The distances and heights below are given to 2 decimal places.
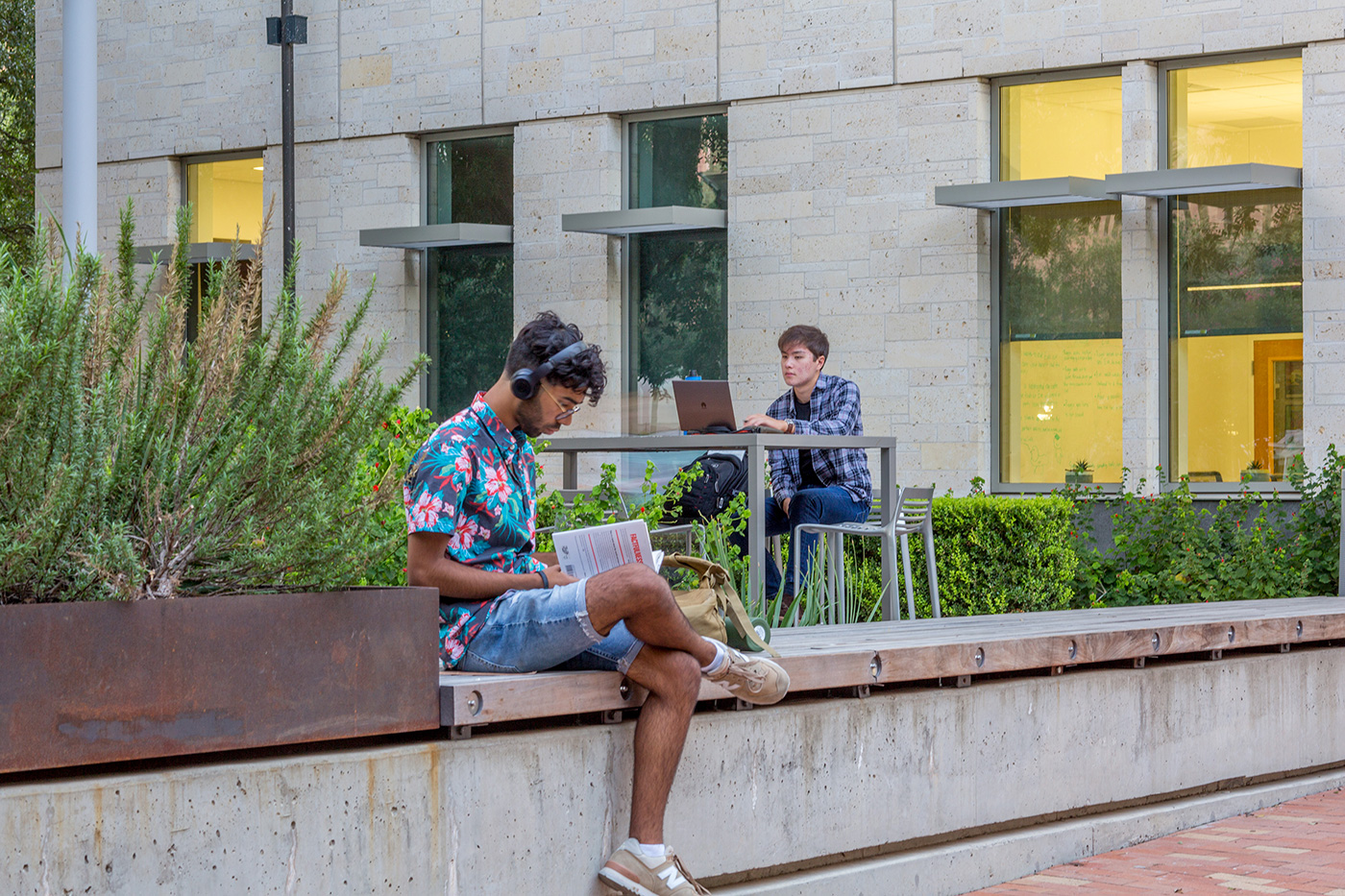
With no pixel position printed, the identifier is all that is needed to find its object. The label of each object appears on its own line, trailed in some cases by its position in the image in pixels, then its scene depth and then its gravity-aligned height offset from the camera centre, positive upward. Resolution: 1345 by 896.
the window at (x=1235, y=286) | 13.09 +1.05
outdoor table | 7.89 -0.08
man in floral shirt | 4.44 -0.41
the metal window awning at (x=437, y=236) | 15.96 +1.74
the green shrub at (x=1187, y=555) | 10.73 -0.79
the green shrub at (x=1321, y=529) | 10.67 -0.62
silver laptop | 9.25 +0.12
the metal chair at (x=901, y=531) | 9.04 -0.53
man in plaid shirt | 9.39 -0.17
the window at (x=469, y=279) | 16.52 +1.40
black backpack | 9.24 -0.29
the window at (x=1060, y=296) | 13.83 +1.03
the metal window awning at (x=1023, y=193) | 13.30 +1.76
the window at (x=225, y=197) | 17.74 +2.33
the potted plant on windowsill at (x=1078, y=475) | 12.95 -0.34
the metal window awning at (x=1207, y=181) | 12.61 +1.76
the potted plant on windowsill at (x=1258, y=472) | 12.95 -0.32
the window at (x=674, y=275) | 15.46 +1.35
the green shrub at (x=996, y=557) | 10.97 -0.79
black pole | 16.59 +2.92
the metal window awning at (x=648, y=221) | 14.96 +1.76
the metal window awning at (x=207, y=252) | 16.61 +1.70
